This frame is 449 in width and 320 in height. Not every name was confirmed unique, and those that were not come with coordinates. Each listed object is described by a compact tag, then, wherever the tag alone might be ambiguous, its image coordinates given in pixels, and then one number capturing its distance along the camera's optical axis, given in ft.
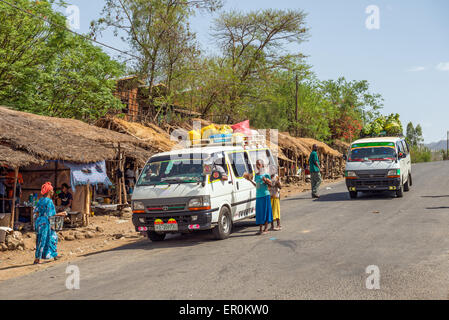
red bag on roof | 46.10
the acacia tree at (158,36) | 90.02
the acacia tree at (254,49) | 116.47
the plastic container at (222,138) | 37.37
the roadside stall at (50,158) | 42.57
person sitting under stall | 49.78
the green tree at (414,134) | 323.94
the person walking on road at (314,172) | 57.67
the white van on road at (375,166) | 50.65
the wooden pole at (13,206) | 40.55
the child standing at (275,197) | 33.63
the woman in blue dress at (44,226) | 28.86
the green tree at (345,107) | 166.61
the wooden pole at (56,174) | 51.83
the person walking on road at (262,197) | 33.04
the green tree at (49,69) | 74.23
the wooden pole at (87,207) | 49.37
